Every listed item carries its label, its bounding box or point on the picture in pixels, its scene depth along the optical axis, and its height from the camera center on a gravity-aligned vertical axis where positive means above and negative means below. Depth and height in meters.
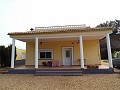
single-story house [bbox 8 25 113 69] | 11.21 +0.32
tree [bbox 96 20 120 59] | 14.12 +1.46
